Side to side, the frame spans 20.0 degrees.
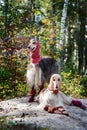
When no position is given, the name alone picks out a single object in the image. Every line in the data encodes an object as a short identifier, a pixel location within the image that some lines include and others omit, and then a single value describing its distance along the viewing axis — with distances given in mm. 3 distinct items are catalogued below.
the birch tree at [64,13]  12893
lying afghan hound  4814
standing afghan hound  5362
